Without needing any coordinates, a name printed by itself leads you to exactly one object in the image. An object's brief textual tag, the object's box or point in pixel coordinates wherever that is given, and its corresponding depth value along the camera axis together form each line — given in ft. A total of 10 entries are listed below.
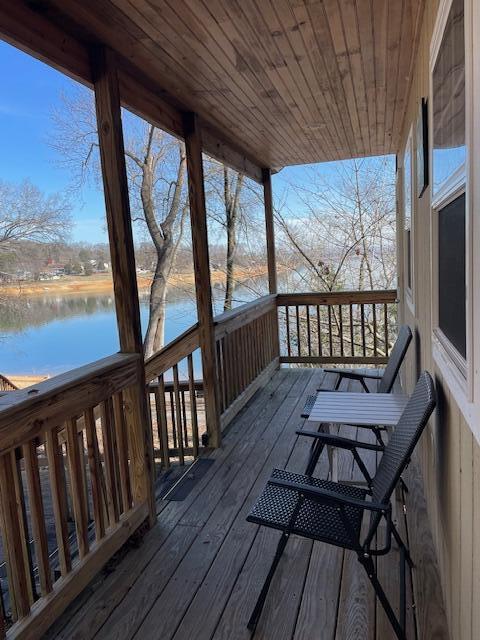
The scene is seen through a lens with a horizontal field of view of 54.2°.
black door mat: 9.73
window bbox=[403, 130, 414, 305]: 10.77
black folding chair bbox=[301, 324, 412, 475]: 9.55
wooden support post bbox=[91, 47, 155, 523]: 7.41
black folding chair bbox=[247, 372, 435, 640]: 5.35
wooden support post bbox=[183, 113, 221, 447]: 11.41
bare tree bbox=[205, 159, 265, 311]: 35.09
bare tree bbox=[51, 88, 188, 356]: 29.12
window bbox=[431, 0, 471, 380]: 4.09
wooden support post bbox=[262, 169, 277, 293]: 19.53
